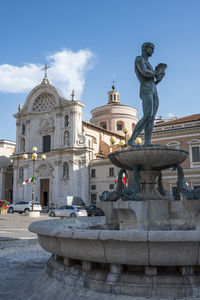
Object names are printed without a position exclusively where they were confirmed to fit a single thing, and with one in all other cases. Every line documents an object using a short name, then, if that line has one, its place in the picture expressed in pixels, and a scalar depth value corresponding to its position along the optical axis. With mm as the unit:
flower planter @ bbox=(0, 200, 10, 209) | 31375
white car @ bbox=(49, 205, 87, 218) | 25312
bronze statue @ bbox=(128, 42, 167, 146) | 6840
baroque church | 36750
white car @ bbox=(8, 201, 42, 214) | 31506
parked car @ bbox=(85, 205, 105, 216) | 25453
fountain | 3414
